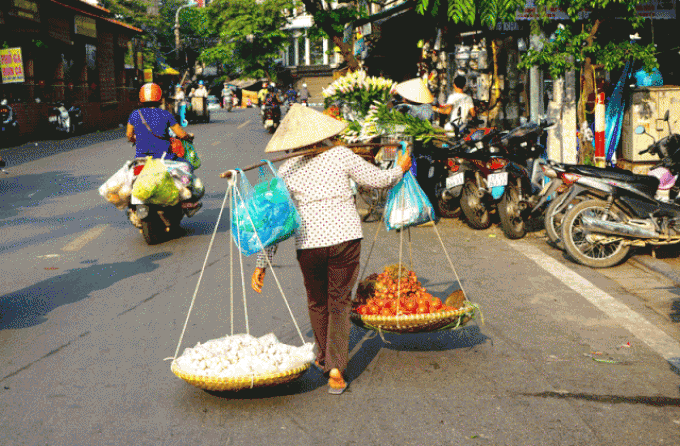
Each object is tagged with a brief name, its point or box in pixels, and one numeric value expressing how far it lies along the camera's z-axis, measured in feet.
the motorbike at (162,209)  30.30
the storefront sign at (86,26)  106.42
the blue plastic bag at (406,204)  17.65
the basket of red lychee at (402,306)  15.84
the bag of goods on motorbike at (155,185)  29.14
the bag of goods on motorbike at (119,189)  30.37
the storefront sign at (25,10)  85.12
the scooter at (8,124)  77.81
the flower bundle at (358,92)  35.76
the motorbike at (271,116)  96.32
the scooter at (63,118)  90.48
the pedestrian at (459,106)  38.73
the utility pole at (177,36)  167.69
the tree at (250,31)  172.45
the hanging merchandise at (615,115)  40.42
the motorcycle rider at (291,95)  133.49
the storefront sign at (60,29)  97.66
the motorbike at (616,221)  24.88
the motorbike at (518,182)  30.19
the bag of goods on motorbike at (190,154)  33.60
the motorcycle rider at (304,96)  156.58
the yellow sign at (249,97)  222.89
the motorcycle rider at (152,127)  31.09
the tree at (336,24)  59.00
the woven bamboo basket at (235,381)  13.85
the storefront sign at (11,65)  80.74
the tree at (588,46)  32.86
